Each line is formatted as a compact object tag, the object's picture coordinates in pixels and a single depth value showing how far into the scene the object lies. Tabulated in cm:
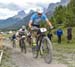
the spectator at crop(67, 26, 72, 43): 1296
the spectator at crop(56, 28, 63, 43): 1264
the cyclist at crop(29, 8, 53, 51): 488
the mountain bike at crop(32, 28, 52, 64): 470
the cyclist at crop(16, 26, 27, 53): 790
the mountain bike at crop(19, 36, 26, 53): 785
